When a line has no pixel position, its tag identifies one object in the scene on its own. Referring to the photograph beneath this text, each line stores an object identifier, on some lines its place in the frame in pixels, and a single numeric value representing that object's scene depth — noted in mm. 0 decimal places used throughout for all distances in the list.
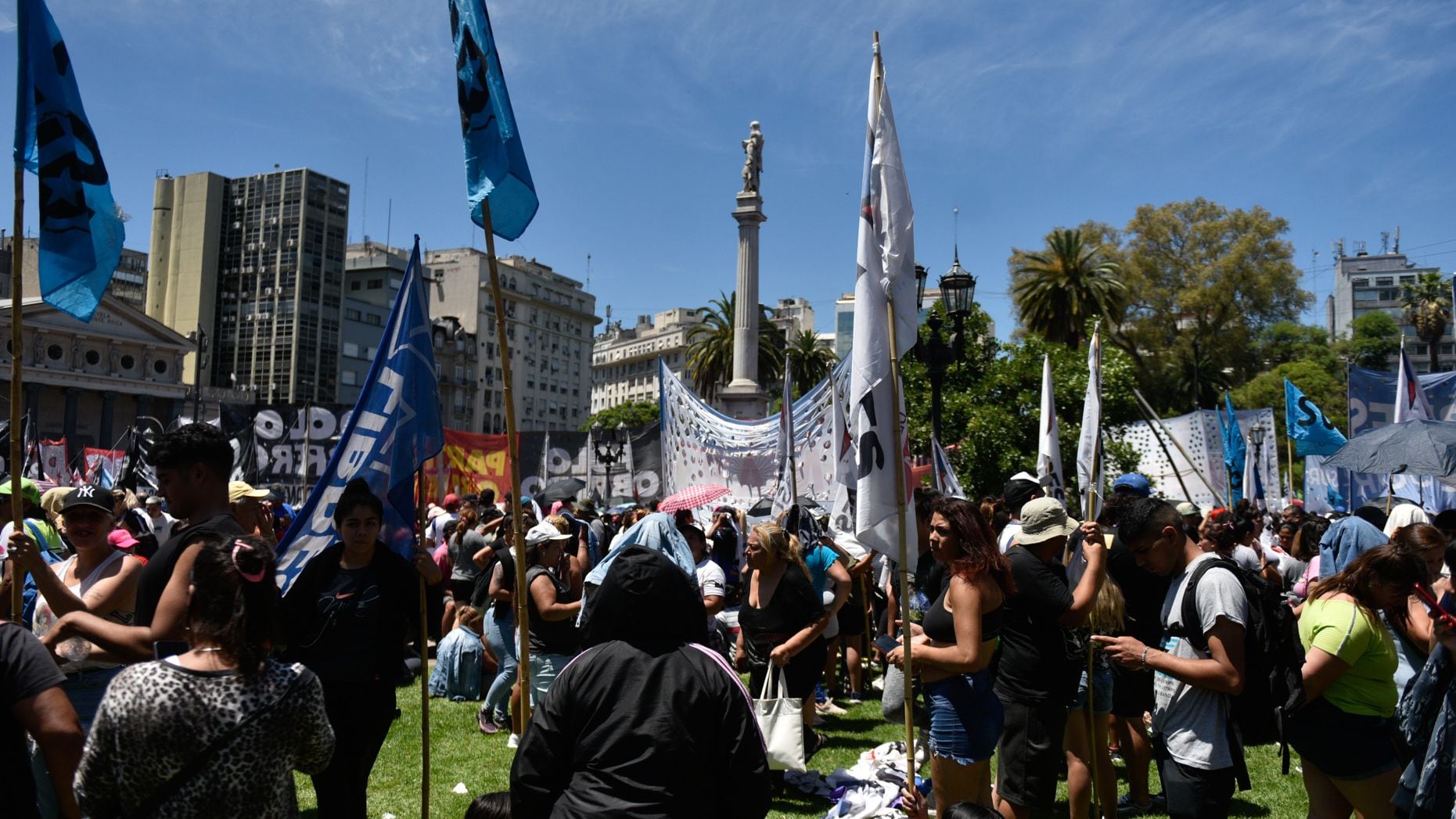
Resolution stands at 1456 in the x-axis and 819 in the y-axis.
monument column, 28984
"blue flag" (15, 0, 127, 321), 4980
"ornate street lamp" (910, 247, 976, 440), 13539
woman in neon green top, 4574
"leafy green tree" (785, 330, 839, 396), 59625
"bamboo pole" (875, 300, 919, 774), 4621
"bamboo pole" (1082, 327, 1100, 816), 5789
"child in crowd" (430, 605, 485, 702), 10805
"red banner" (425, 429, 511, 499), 23688
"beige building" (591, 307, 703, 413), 140000
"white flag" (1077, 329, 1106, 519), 8641
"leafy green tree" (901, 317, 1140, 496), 27641
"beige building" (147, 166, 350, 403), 98062
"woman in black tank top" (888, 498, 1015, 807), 4875
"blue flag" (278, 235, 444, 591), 5328
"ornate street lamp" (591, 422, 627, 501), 28531
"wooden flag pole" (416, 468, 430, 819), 5039
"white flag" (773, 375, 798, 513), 12297
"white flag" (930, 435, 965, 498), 12891
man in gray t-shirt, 4492
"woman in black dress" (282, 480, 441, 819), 4848
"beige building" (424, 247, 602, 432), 108000
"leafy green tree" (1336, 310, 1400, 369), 82812
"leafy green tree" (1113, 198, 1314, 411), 50406
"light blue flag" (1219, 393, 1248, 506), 22281
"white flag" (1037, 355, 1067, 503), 11234
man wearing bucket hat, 5262
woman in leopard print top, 2846
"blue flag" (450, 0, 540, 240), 5090
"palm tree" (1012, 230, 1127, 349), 43844
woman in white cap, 7512
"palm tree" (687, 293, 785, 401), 56312
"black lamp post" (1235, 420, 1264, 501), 23445
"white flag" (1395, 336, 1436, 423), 14273
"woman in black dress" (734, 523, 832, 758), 7375
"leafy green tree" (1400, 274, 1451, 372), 65438
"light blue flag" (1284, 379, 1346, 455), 16098
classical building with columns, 70000
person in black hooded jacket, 3064
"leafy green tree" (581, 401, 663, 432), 108750
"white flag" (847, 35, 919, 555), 5121
